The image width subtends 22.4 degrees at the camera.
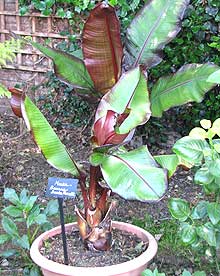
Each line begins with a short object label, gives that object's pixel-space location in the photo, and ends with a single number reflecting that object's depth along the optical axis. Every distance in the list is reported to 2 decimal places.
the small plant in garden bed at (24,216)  3.06
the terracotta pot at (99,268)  2.58
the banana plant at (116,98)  2.54
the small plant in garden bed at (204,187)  2.34
